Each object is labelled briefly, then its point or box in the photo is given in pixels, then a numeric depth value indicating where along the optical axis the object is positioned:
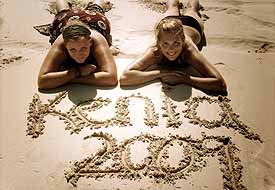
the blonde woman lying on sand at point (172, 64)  3.83
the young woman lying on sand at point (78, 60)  3.78
